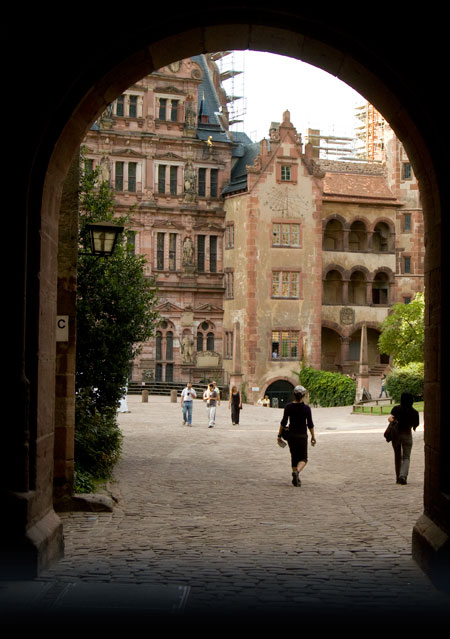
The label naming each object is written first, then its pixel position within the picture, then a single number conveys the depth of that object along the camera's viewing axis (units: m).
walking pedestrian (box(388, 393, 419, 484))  13.65
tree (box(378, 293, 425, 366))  40.06
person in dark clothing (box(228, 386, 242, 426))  27.62
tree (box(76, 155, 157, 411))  14.48
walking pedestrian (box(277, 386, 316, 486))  13.72
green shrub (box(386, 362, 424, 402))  37.66
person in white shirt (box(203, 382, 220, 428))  26.78
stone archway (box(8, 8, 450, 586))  6.71
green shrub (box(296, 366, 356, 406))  44.19
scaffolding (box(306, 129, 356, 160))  60.81
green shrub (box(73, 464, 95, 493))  11.58
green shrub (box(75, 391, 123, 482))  13.35
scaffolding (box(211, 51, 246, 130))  59.38
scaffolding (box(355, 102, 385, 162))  62.34
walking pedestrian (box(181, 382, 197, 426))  26.56
